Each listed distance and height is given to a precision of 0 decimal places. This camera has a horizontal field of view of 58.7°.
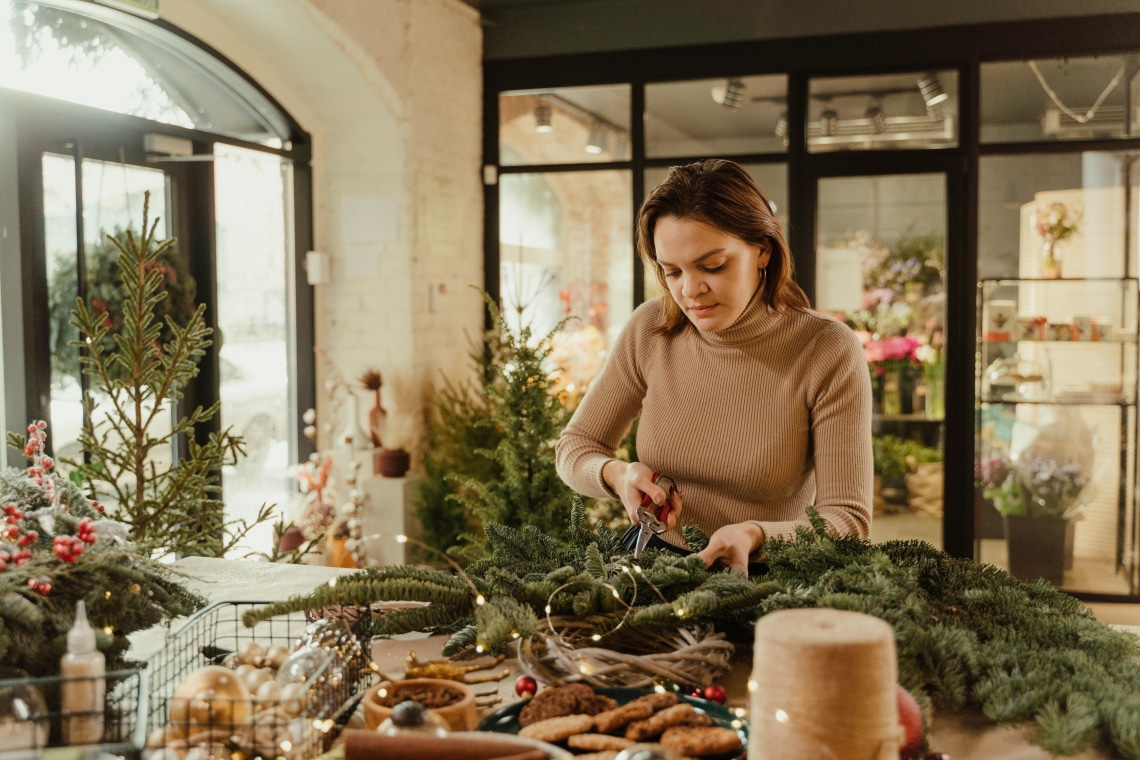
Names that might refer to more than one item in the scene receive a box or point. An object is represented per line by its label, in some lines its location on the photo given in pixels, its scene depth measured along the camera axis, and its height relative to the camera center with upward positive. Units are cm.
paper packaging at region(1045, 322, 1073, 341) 507 +0
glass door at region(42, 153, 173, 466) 357 +29
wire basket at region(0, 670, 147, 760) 96 -39
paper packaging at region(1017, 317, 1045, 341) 509 +2
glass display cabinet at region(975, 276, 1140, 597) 500 -49
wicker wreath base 121 -40
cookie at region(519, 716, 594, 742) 106 -41
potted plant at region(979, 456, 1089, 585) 508 -88
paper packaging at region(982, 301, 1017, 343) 512 +6
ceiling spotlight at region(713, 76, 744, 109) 537 +127
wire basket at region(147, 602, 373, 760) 101 -40
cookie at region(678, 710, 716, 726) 109 -42
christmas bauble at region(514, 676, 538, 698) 119 -41
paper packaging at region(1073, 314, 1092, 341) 504 +1
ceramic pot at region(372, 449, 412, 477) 496 -62
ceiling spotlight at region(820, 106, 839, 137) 525 +110
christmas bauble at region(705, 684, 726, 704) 116 -41
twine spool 89 -32
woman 189 -10
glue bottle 106 -37
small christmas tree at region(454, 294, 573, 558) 423 -50
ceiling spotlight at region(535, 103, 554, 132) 571 +123
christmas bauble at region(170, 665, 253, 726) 101 -36
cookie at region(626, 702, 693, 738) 107 -41
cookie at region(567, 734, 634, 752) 104 -42
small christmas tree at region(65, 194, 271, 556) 258 -26
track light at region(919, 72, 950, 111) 510 +122
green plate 110 -42
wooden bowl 108 -40
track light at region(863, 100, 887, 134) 517 +110
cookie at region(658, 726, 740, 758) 103 -42
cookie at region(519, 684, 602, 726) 112 -41
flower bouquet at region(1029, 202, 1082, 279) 507 +52
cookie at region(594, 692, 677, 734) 108 -41
